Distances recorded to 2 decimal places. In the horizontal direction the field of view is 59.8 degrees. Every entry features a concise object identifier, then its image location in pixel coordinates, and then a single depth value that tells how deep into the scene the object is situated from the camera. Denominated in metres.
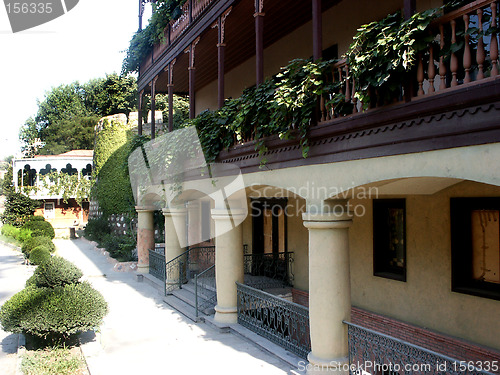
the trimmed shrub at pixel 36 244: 21.92
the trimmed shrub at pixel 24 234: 27.48
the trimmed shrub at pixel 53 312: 8.20
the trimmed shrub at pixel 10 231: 30.92
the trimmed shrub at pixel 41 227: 27.92
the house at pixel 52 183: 42.09
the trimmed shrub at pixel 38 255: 19.11
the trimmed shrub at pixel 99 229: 28.09
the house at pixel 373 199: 4.56
